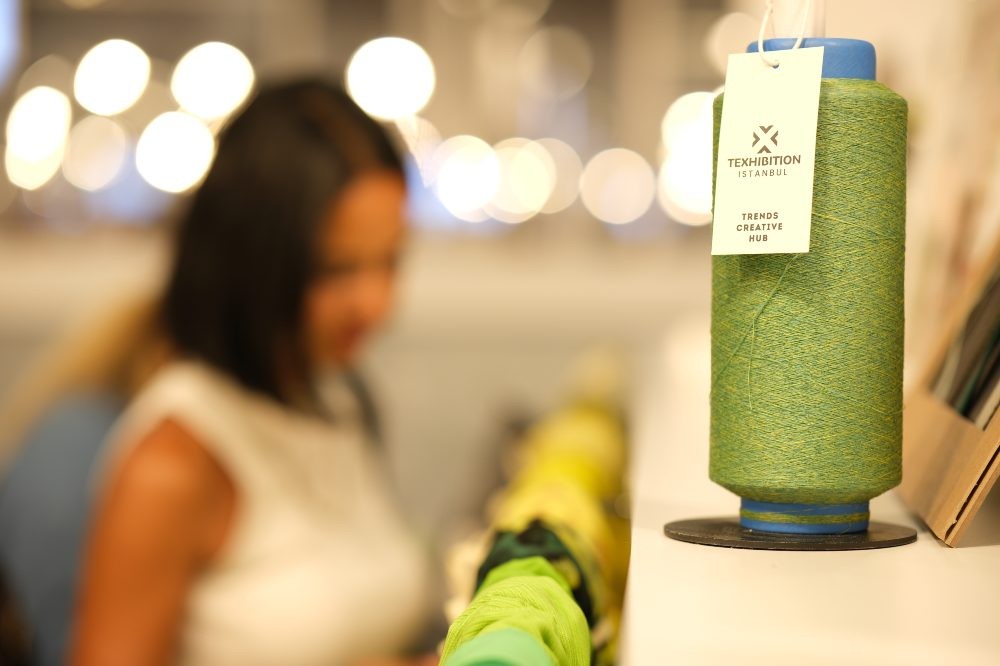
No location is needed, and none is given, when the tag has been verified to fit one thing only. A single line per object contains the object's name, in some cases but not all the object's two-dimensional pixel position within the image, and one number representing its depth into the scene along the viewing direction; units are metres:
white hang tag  0.64
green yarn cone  0.65
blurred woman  1.77
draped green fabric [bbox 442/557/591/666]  0.52
